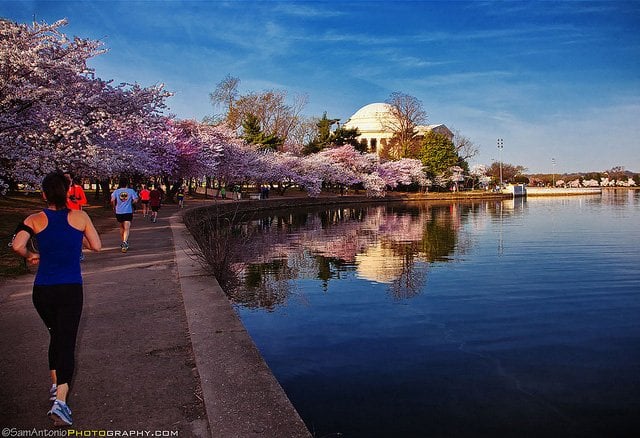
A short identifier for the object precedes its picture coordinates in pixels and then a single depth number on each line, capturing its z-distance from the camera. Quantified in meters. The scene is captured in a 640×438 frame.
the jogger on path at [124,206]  14.02
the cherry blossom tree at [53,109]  16.58
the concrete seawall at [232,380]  3.89
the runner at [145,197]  26.17
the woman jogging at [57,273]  4.14
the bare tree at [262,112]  66.31
